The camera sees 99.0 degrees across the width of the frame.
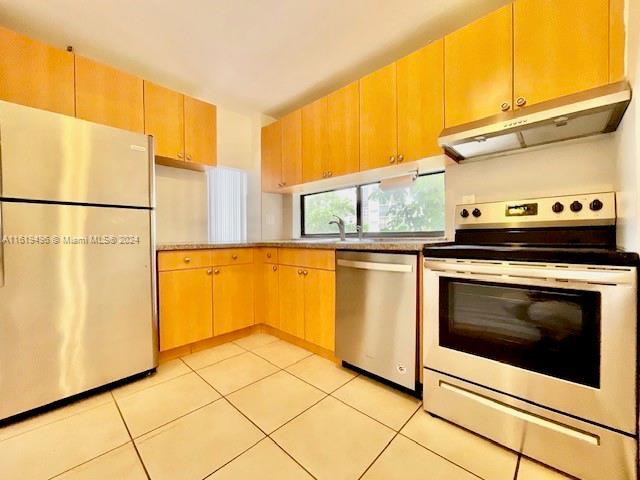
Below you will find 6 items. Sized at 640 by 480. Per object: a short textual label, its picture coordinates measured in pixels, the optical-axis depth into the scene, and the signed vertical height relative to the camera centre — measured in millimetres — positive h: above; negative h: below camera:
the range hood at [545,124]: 1128 +528
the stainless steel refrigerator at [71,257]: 1351 -104
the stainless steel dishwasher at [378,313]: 1529 -473
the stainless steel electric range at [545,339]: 952 -434
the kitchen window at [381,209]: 2164 +254
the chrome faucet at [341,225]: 2590 +102
